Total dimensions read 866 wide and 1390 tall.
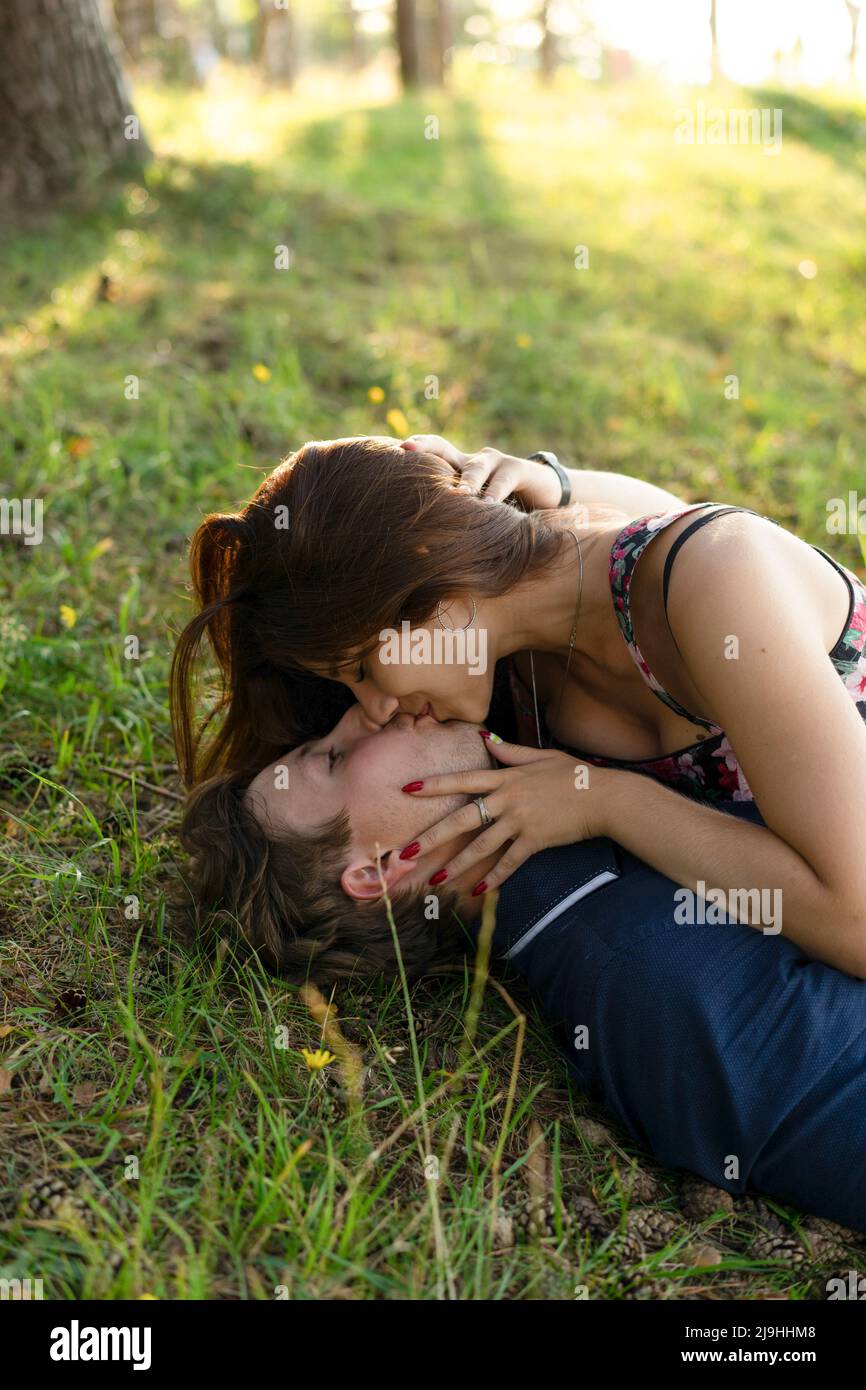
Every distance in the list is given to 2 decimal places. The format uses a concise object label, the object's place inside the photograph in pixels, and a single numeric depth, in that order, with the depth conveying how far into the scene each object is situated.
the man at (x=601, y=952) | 2.10
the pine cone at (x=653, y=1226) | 2.05
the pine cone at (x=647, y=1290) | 1.92
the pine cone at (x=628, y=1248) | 1.98
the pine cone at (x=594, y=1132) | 2.25
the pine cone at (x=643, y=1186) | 2.15
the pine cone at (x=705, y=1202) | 2.12
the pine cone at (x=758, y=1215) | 2.14
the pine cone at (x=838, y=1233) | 2.13
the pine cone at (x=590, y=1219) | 2.04
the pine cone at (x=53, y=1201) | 1.86
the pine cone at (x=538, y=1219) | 1.98
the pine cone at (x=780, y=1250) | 2.07
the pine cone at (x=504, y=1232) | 1.95
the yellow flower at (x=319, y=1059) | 2.00
